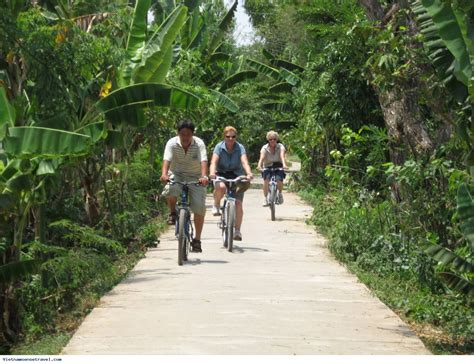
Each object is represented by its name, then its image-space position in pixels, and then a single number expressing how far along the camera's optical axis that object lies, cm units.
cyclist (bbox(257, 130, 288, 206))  2098
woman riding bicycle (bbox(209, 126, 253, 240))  1522
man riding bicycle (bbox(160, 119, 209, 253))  1386
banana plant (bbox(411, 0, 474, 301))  845
